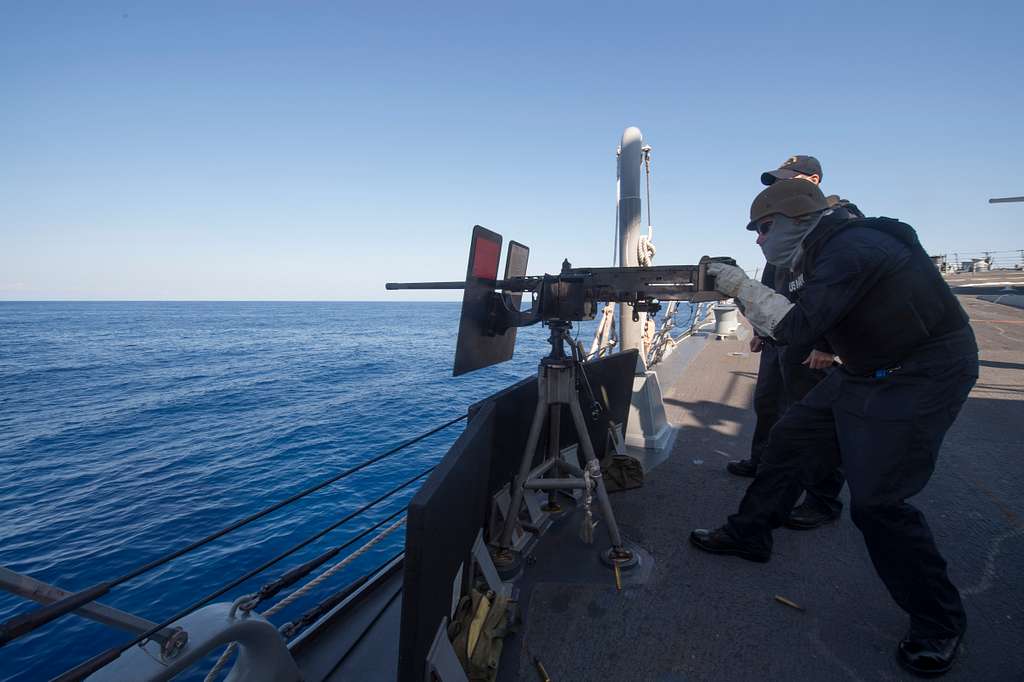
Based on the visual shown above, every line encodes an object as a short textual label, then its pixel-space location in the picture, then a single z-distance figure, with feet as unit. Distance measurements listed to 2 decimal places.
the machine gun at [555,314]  10.21
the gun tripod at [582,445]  10.33
